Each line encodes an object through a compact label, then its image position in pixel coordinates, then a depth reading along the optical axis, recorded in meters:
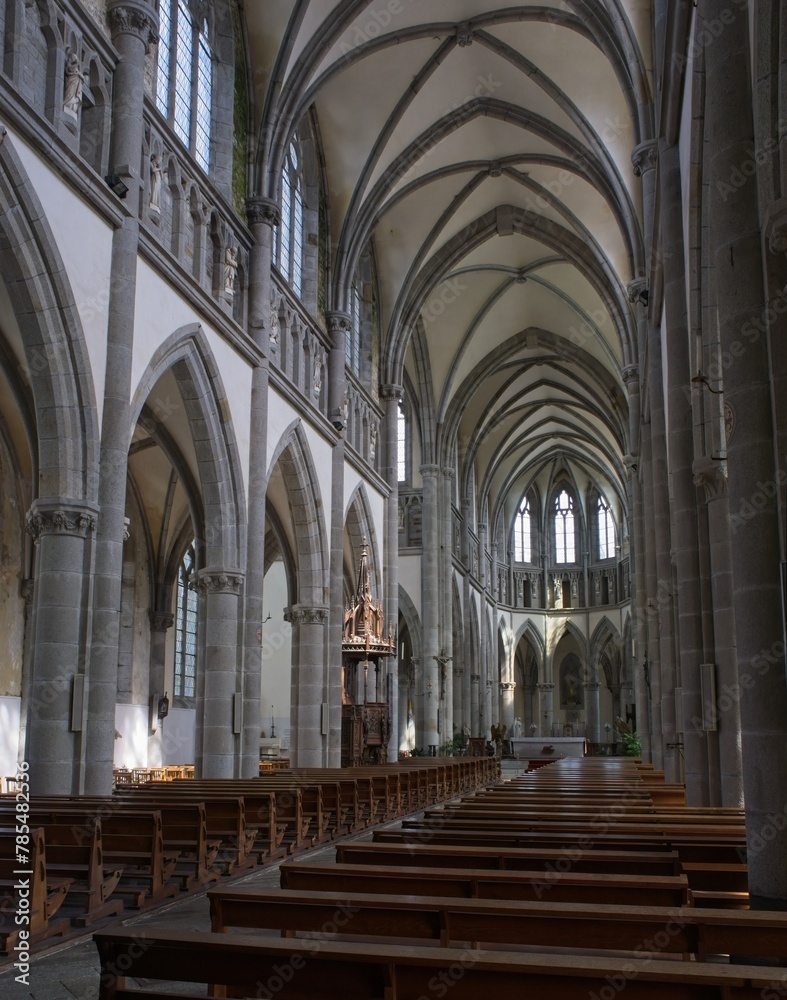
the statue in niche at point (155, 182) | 15.30
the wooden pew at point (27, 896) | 6.07
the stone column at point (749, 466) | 5.86
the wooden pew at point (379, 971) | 2.84
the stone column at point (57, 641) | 11.70
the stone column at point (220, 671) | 16.97
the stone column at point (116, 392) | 12.21
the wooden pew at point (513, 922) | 3.65
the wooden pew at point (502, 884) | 4.48
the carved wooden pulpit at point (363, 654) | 24.50
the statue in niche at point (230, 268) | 18.09
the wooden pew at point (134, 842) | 7.78
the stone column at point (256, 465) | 17.73
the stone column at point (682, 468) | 11.12
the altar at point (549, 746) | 40.84
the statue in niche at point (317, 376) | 23.27
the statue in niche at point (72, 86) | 12.91
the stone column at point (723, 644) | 9.57
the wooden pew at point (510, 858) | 5.41
